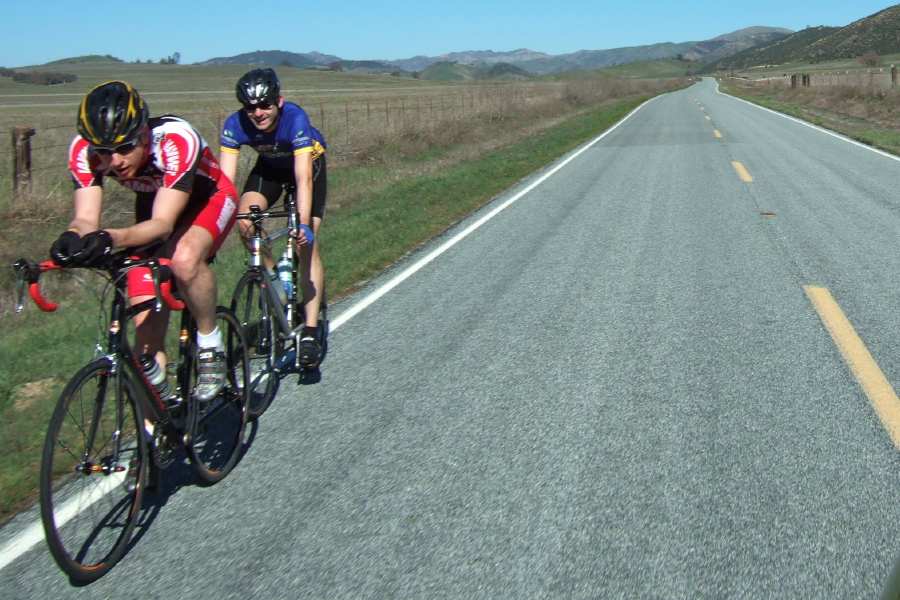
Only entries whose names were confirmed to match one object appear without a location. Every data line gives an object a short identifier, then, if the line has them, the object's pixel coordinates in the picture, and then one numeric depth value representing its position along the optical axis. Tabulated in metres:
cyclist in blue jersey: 4.61
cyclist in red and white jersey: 3.01
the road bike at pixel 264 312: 4.46
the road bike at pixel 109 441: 2.84
